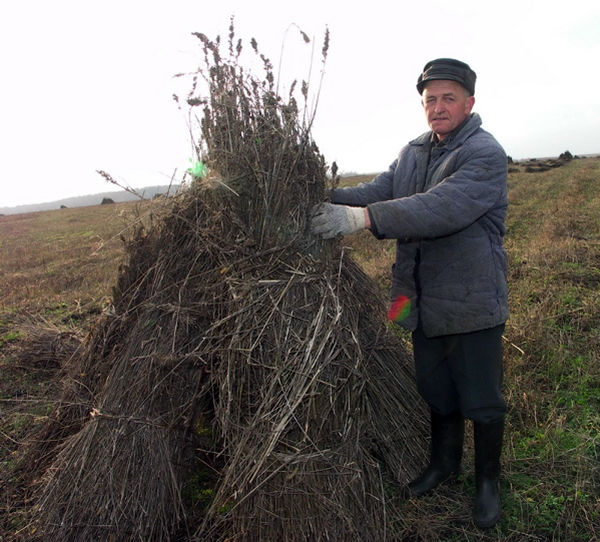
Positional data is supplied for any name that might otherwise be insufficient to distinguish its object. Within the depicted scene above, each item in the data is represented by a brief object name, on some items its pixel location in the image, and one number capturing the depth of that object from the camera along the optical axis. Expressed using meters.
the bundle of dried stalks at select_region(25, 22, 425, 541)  2.12
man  2.26
